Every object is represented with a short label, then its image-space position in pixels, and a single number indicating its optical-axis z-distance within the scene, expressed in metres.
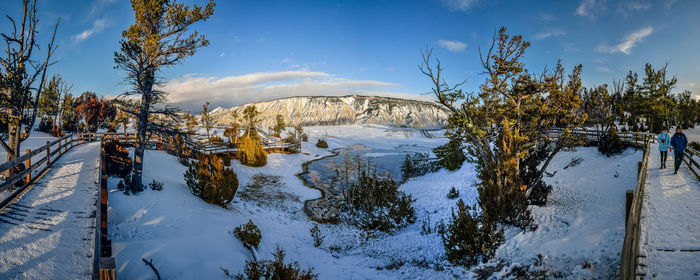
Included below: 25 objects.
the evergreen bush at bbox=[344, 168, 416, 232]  13.35
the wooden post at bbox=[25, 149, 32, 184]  8.57
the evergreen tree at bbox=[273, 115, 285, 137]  47.96
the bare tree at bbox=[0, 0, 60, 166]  10.66
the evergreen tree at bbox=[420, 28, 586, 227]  9.57
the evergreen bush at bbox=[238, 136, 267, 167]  25.19
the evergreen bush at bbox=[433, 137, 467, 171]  22.77
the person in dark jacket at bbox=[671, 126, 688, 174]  10.65
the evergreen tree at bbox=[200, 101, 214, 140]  39.95
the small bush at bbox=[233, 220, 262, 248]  9.50
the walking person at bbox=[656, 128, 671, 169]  11.54
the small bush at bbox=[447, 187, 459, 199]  16.50
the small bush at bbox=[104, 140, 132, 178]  13.62
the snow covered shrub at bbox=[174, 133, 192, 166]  20.74
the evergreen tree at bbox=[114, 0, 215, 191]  11.15
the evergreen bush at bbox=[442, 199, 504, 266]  8.27
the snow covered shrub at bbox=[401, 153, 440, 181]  25.42
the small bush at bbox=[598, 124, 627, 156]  19.91
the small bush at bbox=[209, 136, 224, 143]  36.97
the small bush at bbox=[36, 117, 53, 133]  31.34
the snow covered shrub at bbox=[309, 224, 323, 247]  11.22
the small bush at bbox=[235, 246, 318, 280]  5.51
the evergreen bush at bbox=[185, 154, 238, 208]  12.73
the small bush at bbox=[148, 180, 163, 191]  12.01
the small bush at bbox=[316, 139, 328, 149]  45.55
